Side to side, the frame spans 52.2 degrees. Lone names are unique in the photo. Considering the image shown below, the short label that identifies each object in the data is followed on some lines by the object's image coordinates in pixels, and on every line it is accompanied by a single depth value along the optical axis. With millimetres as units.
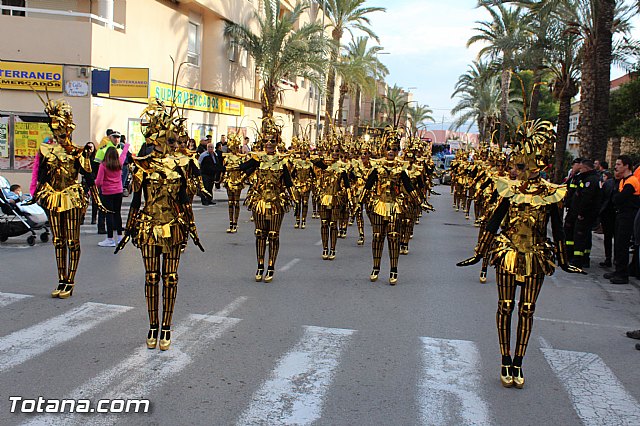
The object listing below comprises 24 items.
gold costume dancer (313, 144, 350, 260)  11922
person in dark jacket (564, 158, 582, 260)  12078
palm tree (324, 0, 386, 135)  37219
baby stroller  11633
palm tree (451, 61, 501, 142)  52344
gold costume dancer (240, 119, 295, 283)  9492
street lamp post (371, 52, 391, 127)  46062
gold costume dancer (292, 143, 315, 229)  15841
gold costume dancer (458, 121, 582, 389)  5680
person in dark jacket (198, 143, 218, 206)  21219
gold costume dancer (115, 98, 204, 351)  6211
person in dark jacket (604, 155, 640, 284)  10891
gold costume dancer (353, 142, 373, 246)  12320
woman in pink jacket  11375
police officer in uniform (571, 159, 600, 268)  11703
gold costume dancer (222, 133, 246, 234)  15013
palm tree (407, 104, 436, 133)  80688
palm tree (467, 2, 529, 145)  26609
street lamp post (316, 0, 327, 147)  35491
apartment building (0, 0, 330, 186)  19969
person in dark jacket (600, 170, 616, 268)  12141
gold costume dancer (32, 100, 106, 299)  8008
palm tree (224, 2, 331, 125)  29844
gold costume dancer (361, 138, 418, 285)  9609
